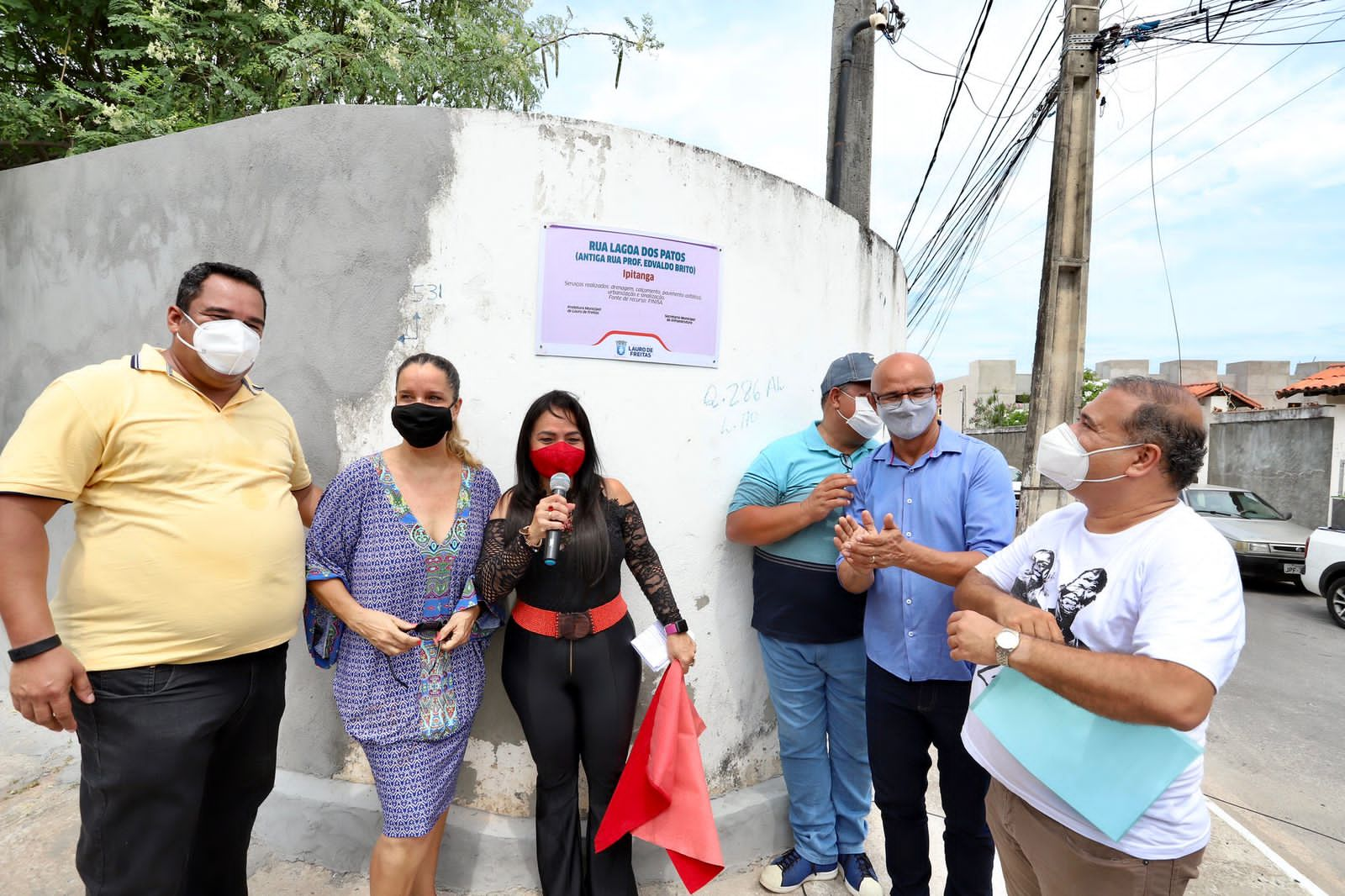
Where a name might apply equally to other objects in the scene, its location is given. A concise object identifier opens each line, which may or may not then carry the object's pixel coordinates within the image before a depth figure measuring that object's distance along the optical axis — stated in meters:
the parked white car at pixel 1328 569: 7.77
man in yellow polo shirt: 1.67
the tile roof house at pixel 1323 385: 11.59
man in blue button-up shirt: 2.20
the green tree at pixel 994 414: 26.20
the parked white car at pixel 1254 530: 9.28
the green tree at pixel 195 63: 4.57
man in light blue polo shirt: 2.70
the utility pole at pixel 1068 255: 5.93
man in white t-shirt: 1.33
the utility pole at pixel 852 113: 4.64
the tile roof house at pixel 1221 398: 20.44
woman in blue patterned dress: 2.17
